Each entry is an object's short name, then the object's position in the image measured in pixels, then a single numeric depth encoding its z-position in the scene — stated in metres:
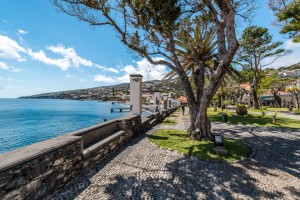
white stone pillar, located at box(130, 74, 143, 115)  10.02
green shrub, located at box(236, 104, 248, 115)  20.30
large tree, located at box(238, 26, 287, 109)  24.98
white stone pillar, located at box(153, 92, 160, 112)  17.72
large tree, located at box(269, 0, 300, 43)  11.62
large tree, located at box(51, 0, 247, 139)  7.30
